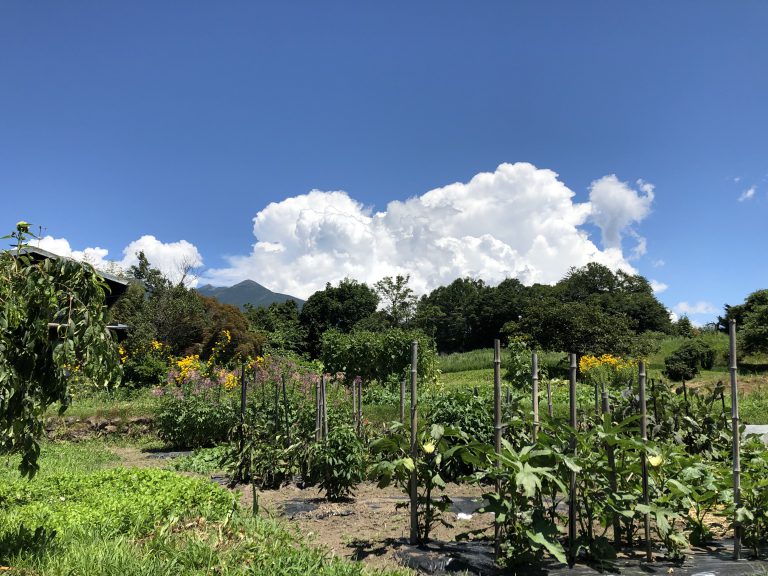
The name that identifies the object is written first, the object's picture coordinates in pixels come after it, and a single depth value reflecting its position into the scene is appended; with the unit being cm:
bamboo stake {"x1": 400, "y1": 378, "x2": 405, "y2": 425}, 530
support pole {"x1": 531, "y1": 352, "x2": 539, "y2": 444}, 397
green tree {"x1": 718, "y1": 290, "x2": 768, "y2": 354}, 2252
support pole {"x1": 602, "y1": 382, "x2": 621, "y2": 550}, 368
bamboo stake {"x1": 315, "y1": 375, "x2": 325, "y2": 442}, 728
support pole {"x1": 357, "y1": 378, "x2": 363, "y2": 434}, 800
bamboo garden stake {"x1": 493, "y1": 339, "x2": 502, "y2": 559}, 372
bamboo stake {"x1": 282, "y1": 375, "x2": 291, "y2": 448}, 729
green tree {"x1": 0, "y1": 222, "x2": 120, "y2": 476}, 325
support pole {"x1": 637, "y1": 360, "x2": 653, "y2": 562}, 370
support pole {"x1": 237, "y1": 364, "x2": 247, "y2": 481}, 704
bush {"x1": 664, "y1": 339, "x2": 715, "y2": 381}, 1978
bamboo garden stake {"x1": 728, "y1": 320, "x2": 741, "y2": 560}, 375
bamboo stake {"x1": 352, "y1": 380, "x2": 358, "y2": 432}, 809
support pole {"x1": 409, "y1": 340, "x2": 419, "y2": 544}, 415
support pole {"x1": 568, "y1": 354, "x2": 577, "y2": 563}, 358
